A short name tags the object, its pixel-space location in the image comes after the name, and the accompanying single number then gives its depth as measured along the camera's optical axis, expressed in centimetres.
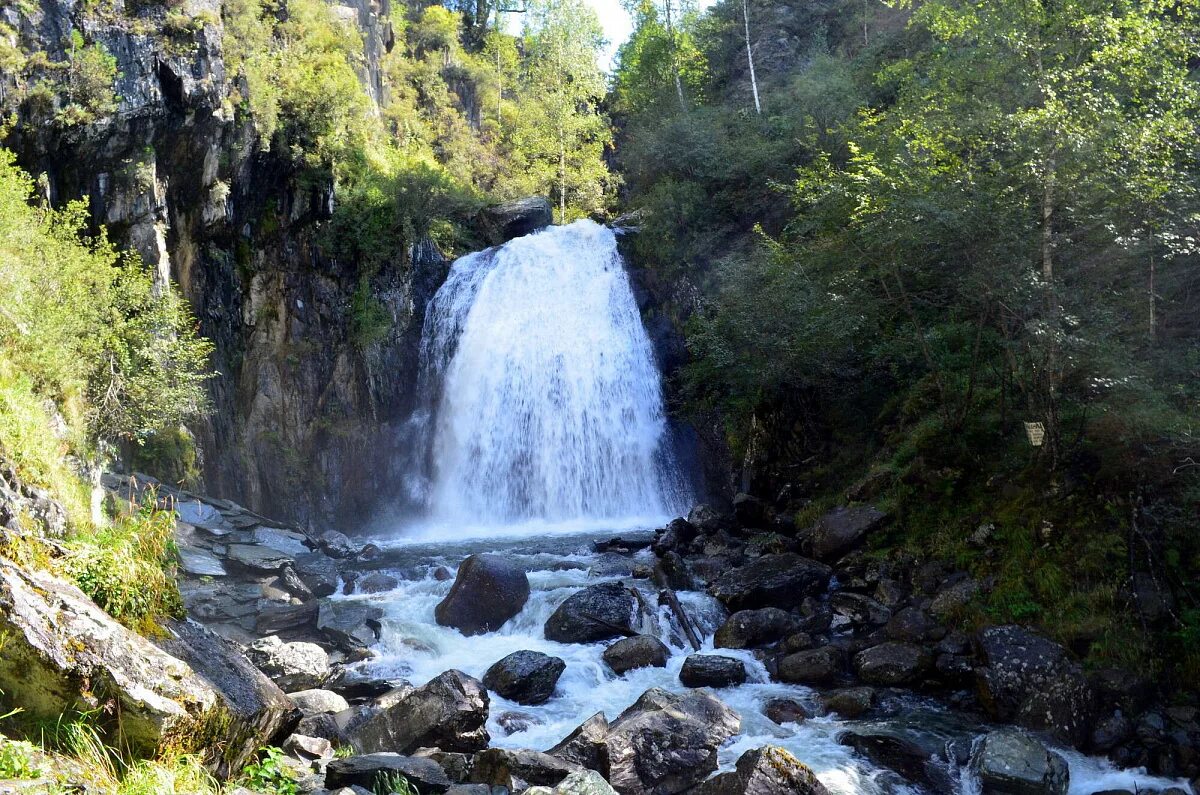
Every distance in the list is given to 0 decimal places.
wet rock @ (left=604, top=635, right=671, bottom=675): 1055
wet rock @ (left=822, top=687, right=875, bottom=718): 909
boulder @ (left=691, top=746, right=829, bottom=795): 657
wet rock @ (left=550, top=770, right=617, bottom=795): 591
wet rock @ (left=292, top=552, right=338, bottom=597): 1427
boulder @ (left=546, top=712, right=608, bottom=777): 767
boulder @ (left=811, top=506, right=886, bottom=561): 1304
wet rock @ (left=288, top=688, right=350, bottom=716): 900
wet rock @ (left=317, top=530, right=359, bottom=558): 1736
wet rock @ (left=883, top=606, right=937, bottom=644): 1036
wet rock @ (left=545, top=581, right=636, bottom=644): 1141
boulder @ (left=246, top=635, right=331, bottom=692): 978
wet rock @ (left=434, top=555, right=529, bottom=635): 1212
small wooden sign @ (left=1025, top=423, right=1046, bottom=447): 1169
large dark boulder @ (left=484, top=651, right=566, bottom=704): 966
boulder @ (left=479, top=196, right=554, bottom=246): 2759
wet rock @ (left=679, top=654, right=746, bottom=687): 996
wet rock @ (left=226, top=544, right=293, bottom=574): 1416
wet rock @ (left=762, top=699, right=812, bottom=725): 901
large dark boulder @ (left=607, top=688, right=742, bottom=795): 751
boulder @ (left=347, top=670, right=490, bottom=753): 828
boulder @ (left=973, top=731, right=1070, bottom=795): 722
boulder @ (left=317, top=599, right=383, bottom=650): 1150
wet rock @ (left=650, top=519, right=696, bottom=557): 1584
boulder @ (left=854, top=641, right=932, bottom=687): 967
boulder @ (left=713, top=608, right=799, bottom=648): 1117
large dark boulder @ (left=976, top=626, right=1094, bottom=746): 823
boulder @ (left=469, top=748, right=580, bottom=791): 713
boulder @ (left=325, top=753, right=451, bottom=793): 675
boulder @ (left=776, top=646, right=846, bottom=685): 993
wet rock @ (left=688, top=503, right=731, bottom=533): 1633
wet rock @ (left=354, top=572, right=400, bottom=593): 1435
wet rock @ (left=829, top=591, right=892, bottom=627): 1116
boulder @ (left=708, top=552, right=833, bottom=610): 1211
